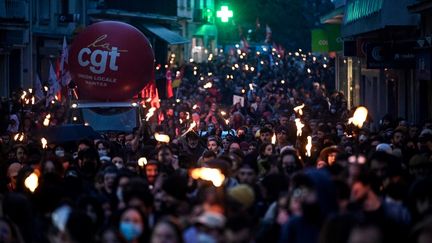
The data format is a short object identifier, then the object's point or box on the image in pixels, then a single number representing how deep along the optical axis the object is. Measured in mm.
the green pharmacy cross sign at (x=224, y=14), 92125
